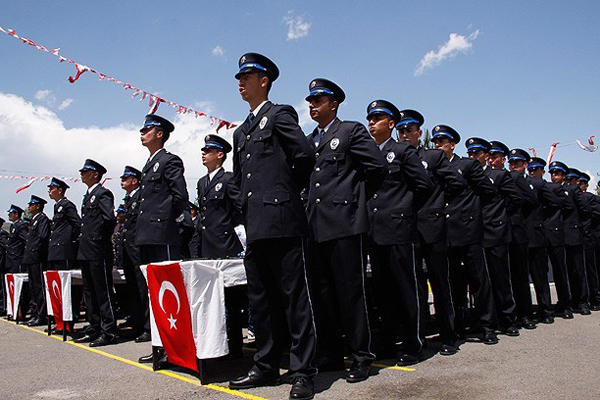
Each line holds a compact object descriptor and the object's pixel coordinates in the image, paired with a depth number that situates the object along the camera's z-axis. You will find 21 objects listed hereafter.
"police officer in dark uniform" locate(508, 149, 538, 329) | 6.79
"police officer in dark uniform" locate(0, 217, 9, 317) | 12.90
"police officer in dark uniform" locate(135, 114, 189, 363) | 5.72
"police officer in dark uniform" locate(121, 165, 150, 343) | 6.65
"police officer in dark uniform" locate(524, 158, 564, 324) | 7.23
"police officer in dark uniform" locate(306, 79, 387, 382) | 4.19
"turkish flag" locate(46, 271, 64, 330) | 7.07
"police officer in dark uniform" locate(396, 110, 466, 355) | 5.22
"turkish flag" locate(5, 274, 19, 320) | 9.47
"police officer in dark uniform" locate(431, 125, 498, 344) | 5.76
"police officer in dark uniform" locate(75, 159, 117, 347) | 6.86
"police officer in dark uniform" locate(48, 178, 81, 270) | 8.30
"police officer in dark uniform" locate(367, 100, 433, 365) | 4.85
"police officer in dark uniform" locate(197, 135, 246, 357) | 6.28
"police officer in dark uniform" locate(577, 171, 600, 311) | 8.84
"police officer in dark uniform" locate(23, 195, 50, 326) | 9.81
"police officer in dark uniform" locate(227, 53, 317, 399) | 3.87
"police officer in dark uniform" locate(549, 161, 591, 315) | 8.32
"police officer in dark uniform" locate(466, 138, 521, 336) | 6.11
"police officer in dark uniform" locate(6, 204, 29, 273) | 11.86
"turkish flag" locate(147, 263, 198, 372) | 4.31
